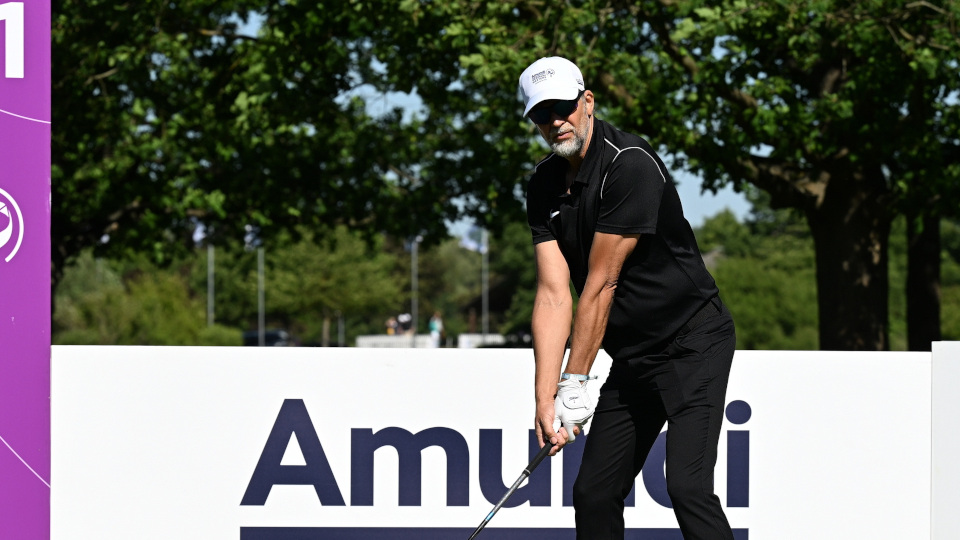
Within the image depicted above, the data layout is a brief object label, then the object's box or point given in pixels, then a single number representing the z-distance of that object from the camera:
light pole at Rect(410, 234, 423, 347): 78.56
